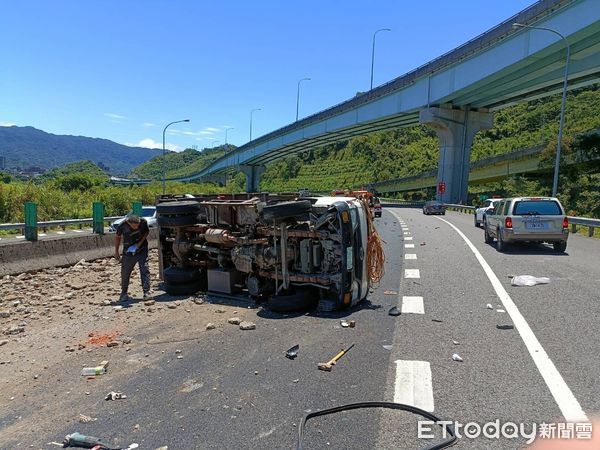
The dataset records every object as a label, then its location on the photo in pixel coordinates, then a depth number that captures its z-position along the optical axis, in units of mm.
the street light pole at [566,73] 26281
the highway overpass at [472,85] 28062
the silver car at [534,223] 13500
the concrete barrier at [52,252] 11516
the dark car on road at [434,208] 40312
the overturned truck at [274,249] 6953
